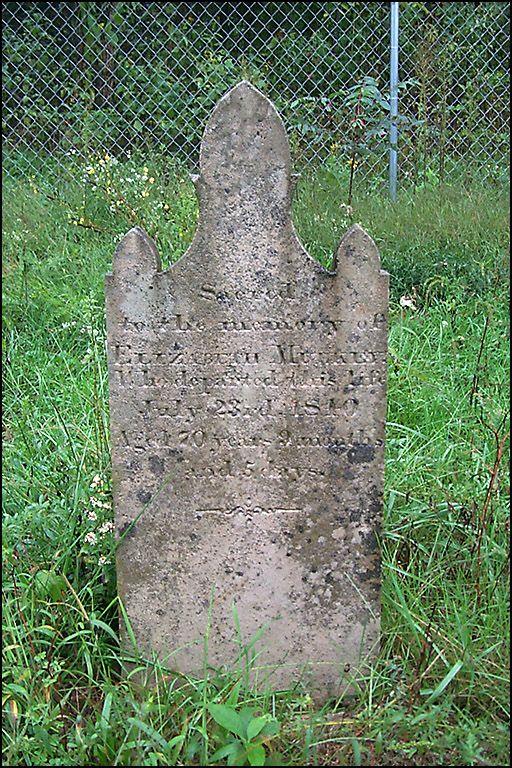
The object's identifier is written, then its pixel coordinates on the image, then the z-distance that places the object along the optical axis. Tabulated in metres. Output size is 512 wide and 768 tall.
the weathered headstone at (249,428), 2.28
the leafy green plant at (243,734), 2.17
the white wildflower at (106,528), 2.67
